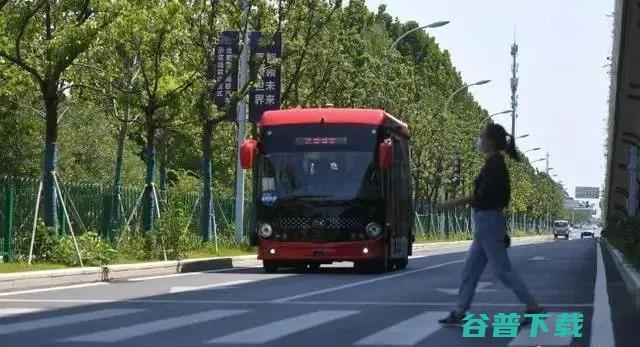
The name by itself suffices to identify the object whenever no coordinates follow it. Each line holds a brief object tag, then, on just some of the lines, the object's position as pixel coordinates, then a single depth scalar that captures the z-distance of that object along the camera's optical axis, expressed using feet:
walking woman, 34.24
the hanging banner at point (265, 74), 102.63
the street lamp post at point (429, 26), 147.64
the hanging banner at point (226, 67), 97.14
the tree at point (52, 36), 67.67
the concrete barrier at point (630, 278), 48.45
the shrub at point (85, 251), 68.49
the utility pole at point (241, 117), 101.19
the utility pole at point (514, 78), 388.31
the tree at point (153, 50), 79.77
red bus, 70.59
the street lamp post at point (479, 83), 191.88
